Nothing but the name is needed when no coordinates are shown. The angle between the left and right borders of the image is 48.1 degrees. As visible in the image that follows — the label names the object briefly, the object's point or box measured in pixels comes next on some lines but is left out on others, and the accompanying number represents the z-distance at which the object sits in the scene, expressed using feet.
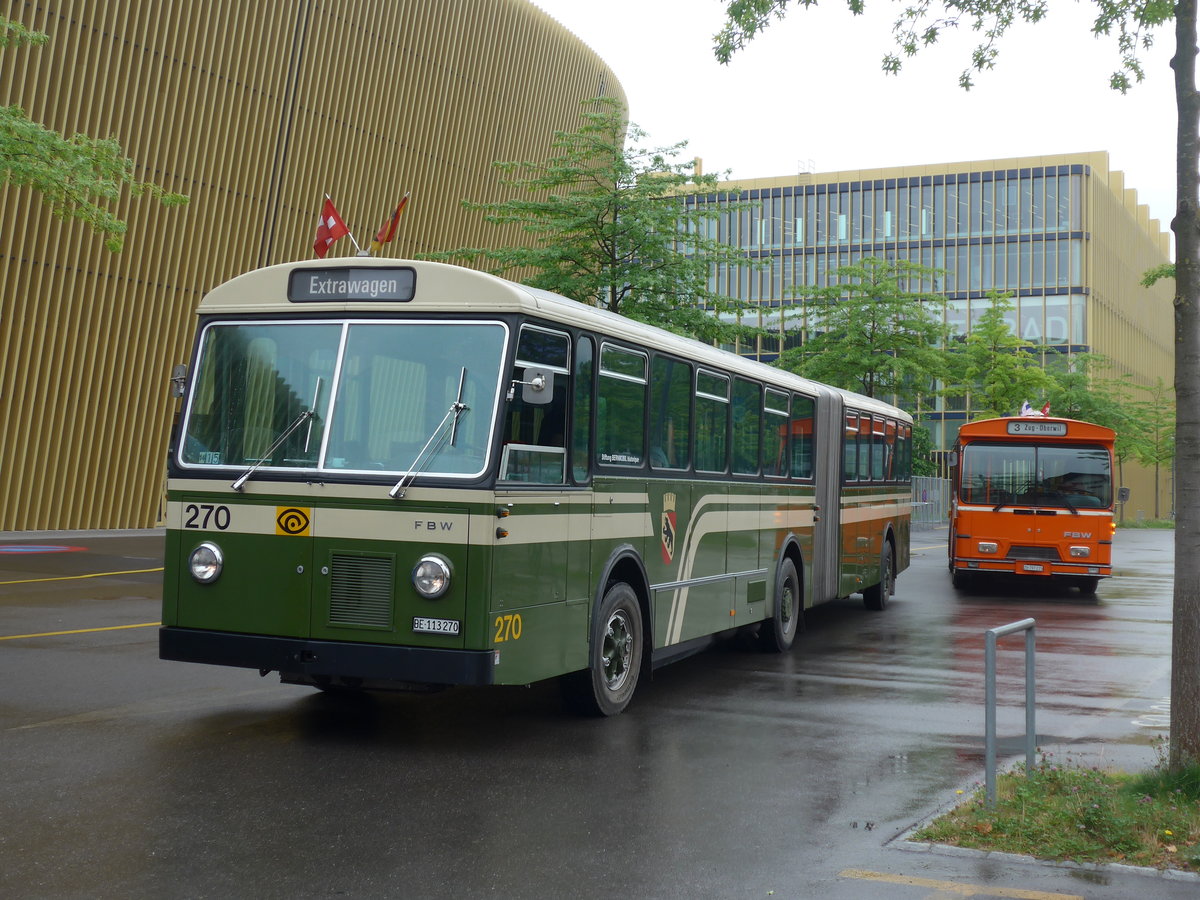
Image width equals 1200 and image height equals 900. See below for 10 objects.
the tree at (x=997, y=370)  169.63
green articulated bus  25.77
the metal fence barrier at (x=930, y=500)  166.61
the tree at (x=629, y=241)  82.94
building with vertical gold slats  93.81
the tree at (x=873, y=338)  131.44
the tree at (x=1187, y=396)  22.72
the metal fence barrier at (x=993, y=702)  21.61
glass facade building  258.16
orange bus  70.85
